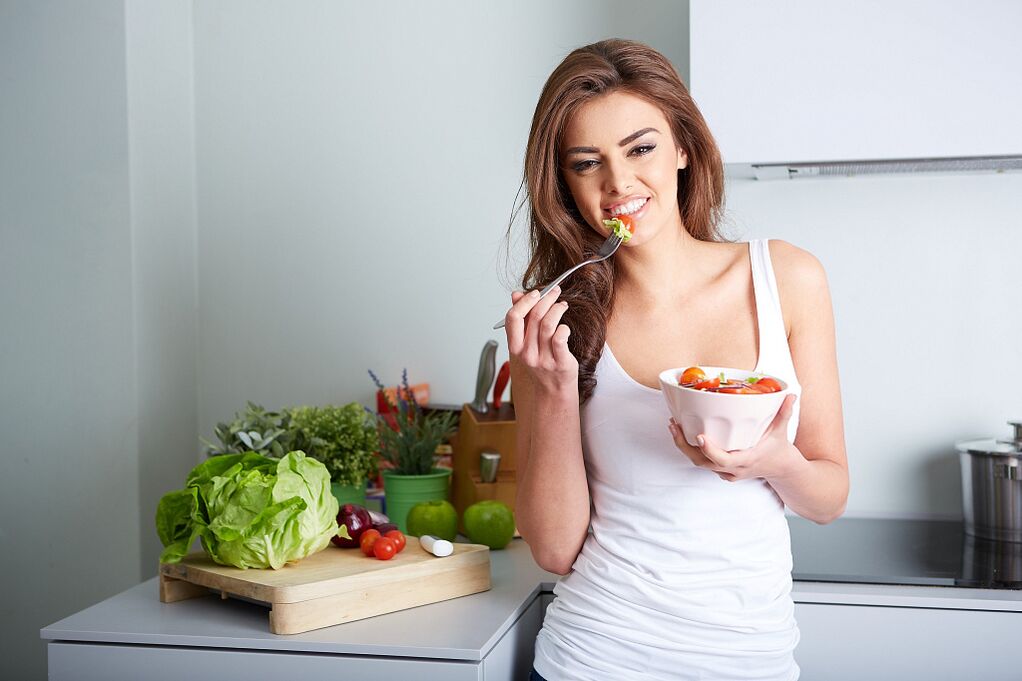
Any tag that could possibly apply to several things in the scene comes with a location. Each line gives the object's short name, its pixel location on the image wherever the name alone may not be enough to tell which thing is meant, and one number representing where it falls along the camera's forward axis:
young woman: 1.23
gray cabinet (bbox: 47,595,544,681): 1.32
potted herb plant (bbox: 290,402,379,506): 1.95
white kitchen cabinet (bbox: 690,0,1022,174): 1.64
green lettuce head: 1.45
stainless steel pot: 1.79
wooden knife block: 1.93
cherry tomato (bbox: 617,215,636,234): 1.28
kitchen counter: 1.33
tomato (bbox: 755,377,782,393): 1.08
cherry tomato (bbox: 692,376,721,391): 1.09
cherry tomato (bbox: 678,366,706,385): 1.14
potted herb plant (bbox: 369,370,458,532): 1.97
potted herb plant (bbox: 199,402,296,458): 1.86
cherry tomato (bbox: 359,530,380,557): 1.55
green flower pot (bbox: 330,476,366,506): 1.97
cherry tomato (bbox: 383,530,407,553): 1.56
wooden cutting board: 1.38
